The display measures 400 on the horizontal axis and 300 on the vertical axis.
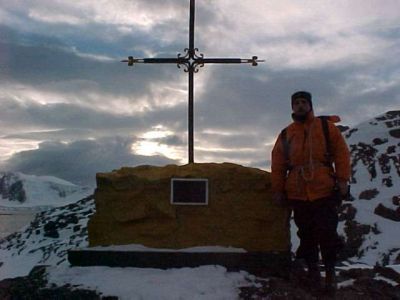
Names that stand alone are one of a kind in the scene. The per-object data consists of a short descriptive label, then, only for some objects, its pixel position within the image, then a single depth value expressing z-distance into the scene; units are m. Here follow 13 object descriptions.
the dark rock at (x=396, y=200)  17.94
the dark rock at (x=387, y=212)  17.33
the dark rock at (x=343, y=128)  24.79
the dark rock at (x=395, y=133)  22.31
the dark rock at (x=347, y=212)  17.86
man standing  6.45
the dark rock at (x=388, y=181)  19.17
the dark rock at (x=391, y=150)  21.27
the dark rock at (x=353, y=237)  15.78
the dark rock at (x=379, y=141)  22.19
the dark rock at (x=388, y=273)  7.89
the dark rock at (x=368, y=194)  18.83
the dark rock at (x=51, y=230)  22.03
